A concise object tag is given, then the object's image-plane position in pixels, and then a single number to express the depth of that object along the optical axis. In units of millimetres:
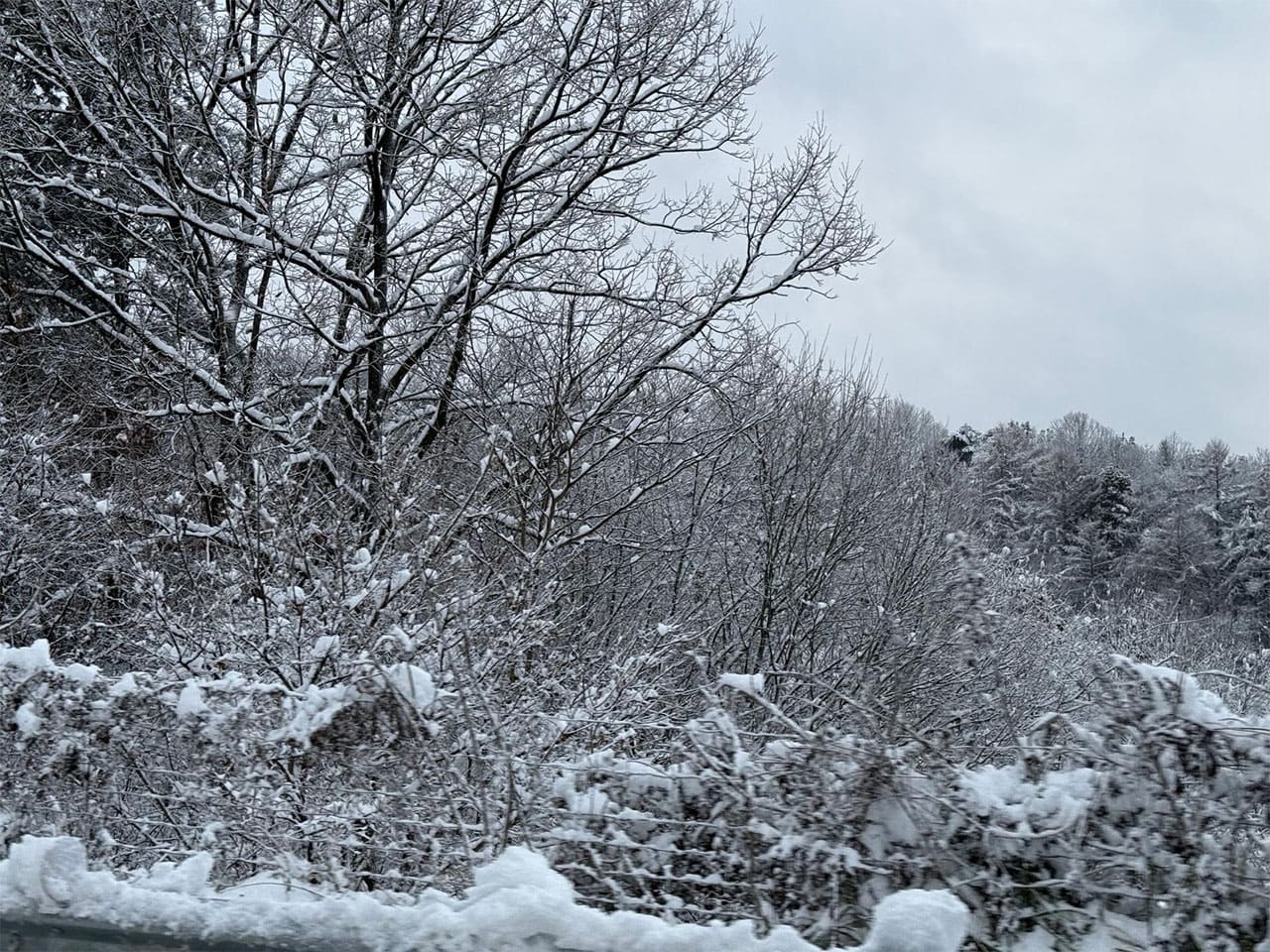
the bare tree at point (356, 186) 12250
